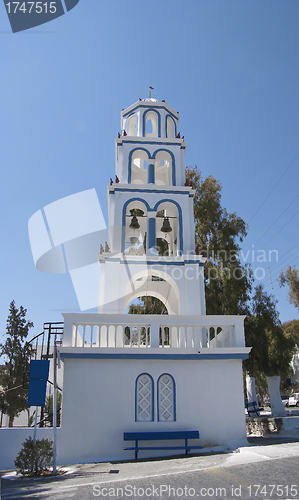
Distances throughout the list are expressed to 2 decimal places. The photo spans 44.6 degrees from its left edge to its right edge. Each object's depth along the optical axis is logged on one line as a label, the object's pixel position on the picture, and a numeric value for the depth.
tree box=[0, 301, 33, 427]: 17.69
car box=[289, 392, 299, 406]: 35.53
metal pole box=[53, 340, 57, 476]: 6.79
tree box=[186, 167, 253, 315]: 19.42
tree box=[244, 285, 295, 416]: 18.39
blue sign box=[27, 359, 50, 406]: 7.52
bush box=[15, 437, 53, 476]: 6.90
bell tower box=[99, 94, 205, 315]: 11.98
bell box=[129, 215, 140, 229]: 13.01
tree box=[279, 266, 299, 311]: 29.73
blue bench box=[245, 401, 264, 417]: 18.00
